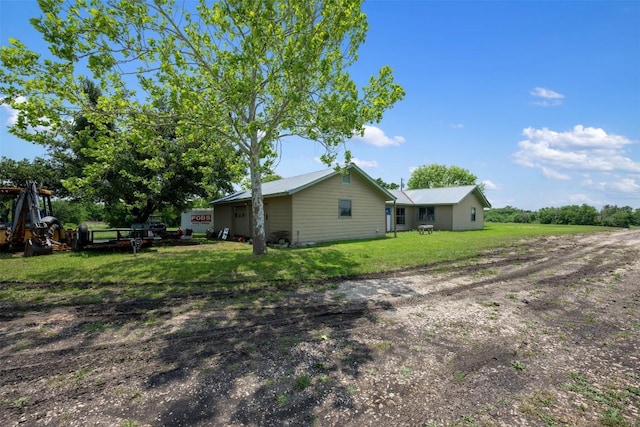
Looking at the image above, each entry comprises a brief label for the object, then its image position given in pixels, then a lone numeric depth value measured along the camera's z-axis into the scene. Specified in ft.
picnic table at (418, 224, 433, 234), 71.82
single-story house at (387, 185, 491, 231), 84.89
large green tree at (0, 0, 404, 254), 27.45
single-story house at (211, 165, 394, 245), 51.01
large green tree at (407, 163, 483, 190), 194.59
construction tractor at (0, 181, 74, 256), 37.93
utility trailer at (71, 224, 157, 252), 40.42
